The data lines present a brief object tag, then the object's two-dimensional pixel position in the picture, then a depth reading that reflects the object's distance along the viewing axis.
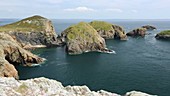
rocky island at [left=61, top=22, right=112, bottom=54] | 96.72
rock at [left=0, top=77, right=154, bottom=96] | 21.59
